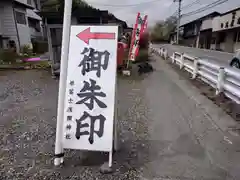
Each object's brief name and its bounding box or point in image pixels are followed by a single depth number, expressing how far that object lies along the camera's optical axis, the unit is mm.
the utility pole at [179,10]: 42453
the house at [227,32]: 21427
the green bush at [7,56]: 12539
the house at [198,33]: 33500
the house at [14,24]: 16141
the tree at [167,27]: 55375
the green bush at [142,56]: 13054
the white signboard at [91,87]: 2424
